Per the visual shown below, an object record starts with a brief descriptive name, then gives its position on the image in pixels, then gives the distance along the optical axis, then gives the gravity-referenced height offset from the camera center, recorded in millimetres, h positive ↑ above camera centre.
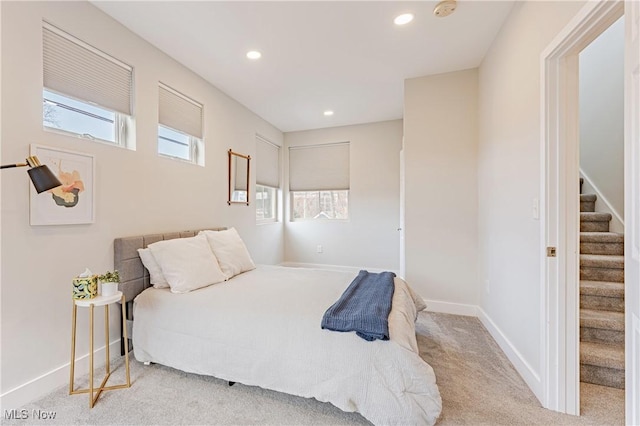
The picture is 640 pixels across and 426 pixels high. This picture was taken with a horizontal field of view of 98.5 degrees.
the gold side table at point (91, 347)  1695 -874
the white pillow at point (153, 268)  2271 -456
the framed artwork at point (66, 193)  1752 +138
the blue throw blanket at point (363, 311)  1517 -610
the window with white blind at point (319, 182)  5039 +576
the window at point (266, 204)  4661 +158
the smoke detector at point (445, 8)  2047 +1553
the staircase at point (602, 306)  1834 -743
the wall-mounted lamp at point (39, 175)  1394 +193
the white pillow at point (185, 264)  2199 -431
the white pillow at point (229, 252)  2678 -405
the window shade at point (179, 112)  2703 +1057
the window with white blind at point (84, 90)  1859 +921
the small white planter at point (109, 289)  1812 -502
